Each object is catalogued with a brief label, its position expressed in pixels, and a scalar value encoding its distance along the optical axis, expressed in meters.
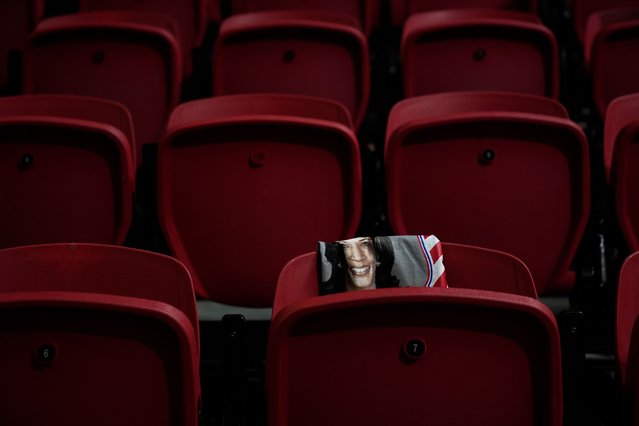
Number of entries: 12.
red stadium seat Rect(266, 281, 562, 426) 2.78
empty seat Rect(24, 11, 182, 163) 4.12
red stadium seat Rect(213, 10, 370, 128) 4.11
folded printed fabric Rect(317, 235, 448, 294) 3.11
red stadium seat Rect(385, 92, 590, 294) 3.46
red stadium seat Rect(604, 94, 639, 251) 3.47
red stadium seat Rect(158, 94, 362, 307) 3.46
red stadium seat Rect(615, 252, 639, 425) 3.06
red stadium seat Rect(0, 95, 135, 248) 3.51
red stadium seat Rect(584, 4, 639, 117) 4.10
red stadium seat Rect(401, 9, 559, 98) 4.11
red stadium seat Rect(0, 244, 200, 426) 2.79
